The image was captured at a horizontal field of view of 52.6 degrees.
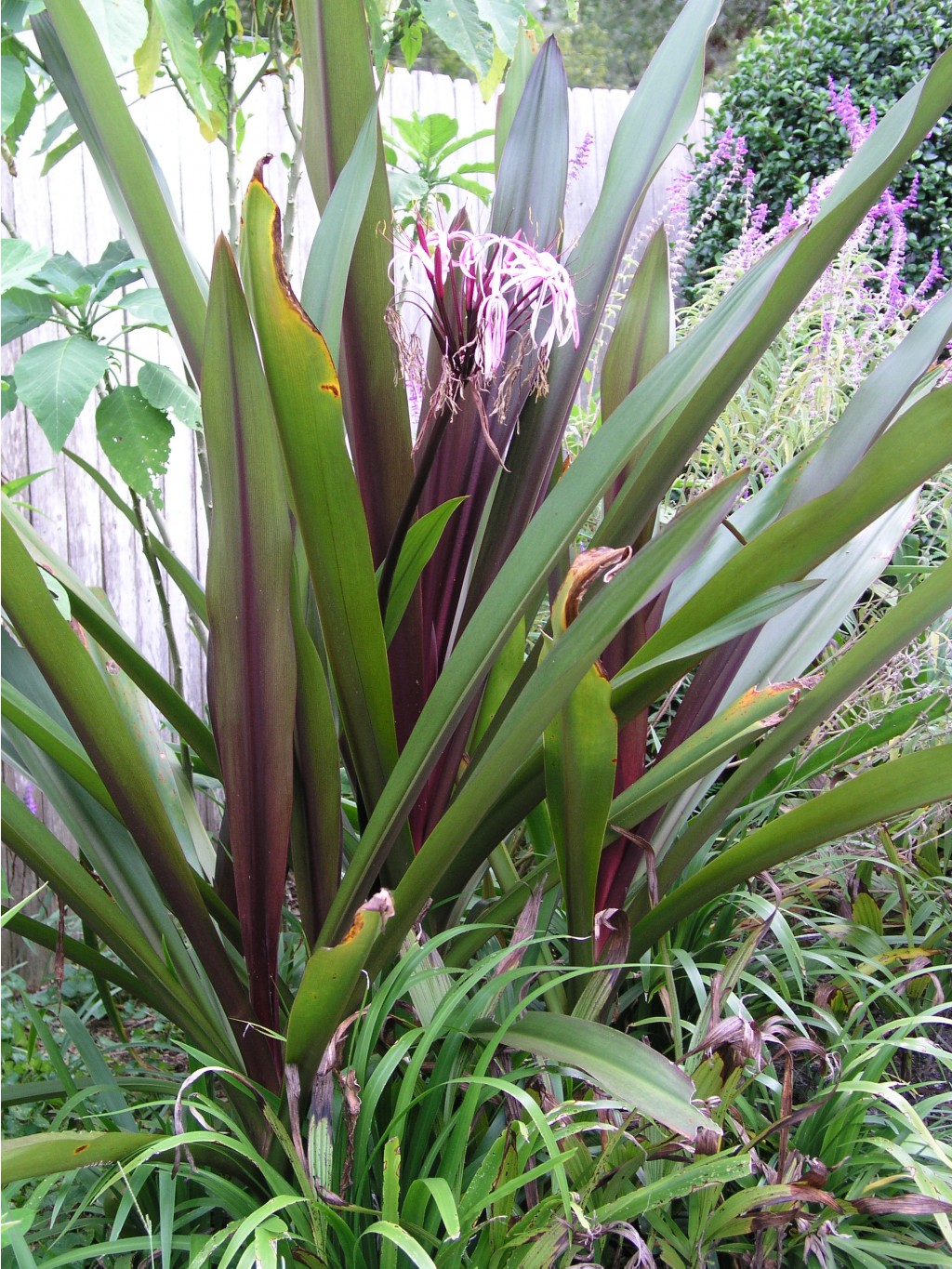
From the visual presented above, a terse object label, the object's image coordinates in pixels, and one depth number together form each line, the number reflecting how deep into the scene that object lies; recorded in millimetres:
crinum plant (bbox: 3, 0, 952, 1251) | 754
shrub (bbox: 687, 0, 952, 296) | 3498
